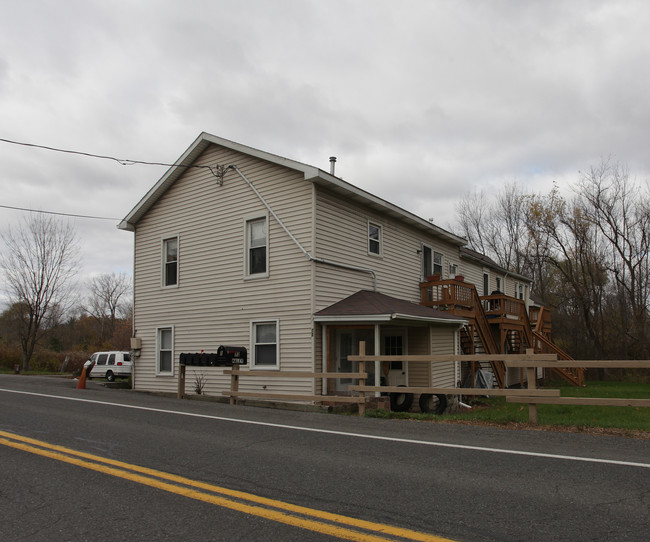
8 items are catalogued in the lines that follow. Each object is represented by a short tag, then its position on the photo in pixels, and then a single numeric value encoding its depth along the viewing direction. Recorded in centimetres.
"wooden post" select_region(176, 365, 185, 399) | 1383
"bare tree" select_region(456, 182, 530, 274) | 4109
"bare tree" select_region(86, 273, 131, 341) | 6700
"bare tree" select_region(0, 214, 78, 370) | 3350
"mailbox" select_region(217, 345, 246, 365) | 1266
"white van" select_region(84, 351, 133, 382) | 2661
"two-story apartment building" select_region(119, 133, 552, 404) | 1407
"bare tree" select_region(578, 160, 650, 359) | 3009
